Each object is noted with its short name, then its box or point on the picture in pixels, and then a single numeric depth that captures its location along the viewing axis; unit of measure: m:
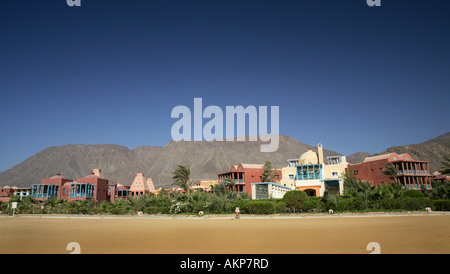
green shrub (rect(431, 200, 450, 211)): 26.58
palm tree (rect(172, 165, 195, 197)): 37.28
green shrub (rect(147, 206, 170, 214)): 29.92
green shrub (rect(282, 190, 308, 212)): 26.67
